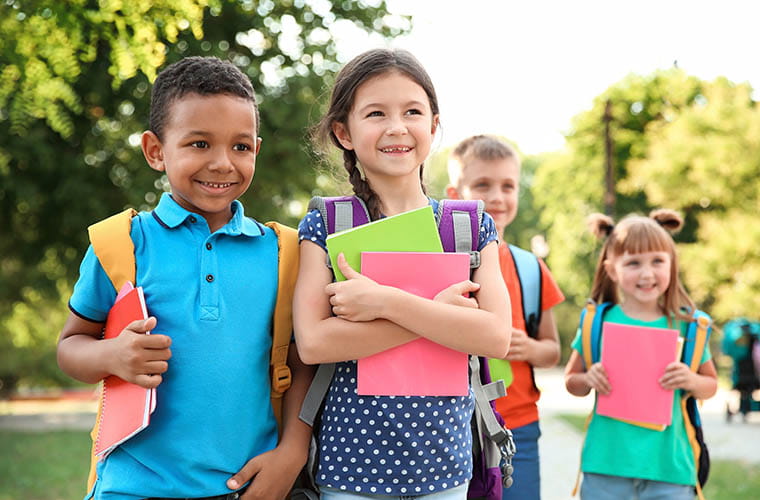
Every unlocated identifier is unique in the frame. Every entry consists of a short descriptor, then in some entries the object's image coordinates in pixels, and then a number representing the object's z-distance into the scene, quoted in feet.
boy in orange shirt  10.50
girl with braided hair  6.83
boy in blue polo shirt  6.76
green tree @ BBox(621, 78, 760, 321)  68.33
